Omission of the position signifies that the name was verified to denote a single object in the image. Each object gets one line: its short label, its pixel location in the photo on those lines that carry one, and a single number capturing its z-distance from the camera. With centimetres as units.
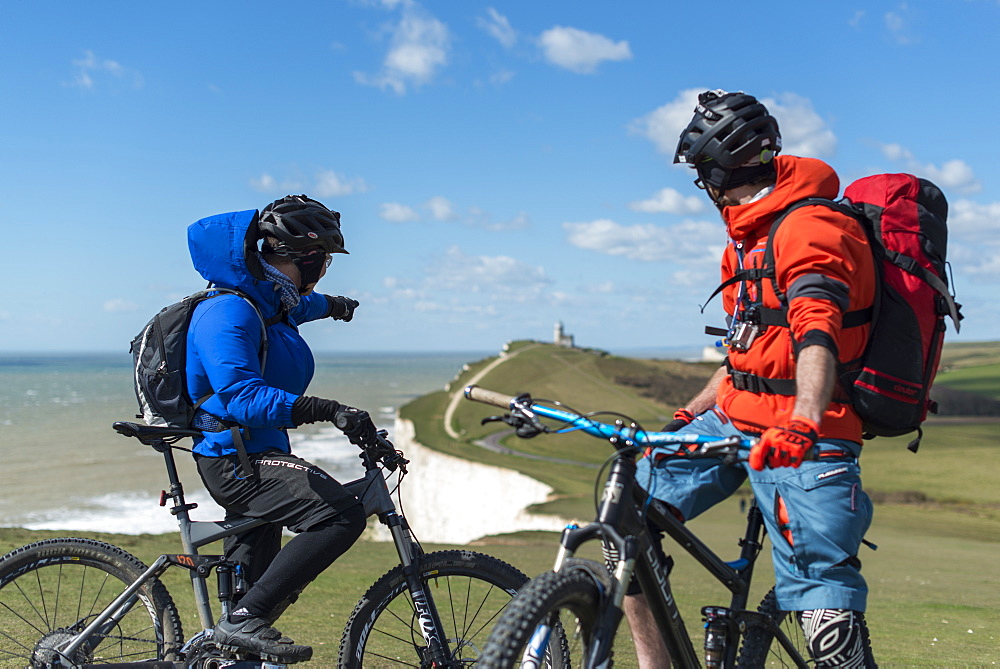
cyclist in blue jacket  379
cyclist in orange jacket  312
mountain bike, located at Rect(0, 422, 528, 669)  390
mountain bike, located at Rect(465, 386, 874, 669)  276
